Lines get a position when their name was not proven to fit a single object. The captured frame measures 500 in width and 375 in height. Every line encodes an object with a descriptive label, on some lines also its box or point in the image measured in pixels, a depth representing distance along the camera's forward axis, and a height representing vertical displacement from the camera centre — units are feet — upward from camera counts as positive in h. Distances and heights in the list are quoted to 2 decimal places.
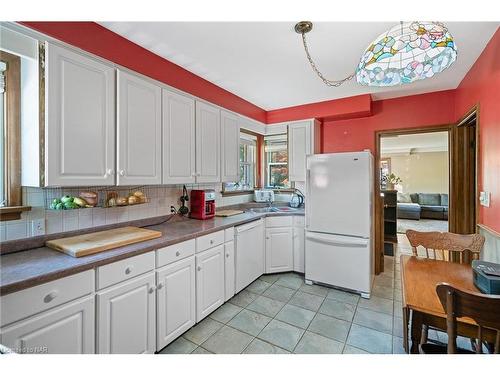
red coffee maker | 7.88 -0.61
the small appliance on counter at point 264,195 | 11.30 -0.45
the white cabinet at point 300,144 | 10.56 +2.03
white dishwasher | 7.95 -2.53
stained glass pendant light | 3.35 +2.17
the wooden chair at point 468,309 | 2.60 -1.50
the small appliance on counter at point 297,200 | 11.10 -0.68
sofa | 23.18 -2.21
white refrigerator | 8.02 -1.32
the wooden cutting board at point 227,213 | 8.74 -1.06
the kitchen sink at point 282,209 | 10.53 -1.10
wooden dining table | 3.28 -1.81
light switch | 5.70 -0.34
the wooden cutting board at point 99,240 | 4.25 -1.14
